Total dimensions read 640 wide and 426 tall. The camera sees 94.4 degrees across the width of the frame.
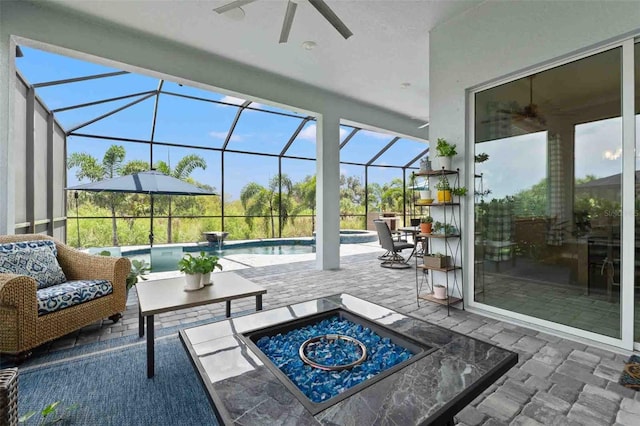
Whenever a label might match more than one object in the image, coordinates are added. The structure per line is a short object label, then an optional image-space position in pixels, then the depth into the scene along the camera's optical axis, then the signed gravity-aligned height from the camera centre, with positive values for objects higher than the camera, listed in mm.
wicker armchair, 2143 -756
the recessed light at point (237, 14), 2793 +1918
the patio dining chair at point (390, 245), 5664 -632
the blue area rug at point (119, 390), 1688 -1157
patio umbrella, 4680 +454
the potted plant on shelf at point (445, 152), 3330 +684
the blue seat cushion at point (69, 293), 2354 -694
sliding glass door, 2486 +175
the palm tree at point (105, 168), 8398 +1293
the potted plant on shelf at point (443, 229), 3447 -187
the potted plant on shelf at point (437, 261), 3369 -555
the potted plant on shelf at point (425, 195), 3496 +213
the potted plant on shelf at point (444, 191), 3346 +251
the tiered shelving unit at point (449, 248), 3373 -423
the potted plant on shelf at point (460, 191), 3293 +245
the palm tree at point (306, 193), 11641 +788
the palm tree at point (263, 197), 11328 +602
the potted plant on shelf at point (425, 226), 3566 -159
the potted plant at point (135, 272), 3441 -747
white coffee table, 2076 -681
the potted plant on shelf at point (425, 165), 3562 +577
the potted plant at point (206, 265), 2629 -474
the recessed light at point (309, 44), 3871 +2225
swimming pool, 5238 -990
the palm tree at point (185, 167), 9738 +1565
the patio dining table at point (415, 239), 5689 -537
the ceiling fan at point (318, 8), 2172 +1519
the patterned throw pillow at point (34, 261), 2494 -431
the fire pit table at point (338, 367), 1167 -772
